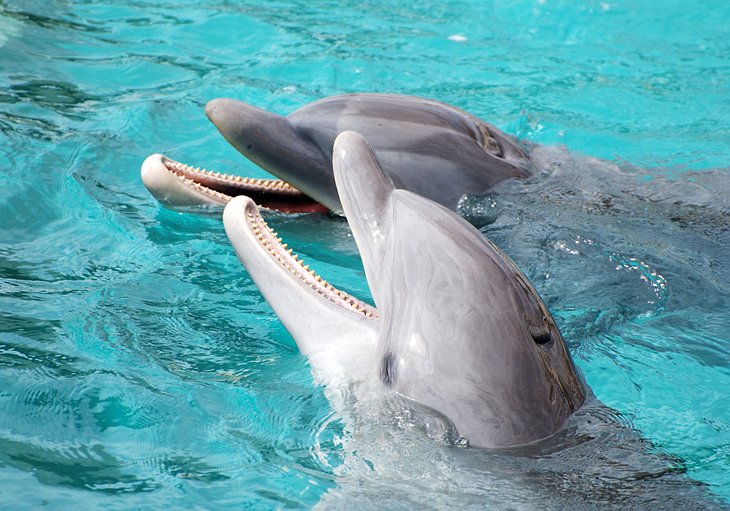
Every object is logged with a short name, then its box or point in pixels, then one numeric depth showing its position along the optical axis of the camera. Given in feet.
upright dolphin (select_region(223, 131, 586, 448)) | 25.93
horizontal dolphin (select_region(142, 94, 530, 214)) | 39.06
